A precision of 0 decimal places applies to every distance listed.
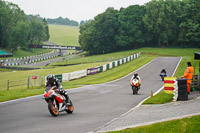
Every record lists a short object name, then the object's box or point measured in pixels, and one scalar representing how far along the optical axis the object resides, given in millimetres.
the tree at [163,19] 99188
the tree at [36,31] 143125
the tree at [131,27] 105438
